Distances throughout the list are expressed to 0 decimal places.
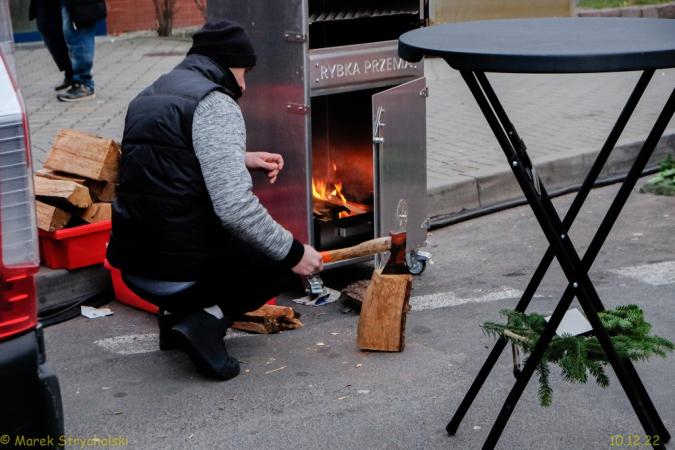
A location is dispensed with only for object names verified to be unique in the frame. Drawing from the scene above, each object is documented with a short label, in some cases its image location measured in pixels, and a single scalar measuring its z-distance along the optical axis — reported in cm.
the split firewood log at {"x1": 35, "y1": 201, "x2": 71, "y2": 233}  416
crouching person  333
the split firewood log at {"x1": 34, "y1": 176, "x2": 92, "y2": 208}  416
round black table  214
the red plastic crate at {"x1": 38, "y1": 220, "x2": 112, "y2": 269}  429
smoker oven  419
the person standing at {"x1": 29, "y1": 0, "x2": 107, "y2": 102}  791
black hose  582
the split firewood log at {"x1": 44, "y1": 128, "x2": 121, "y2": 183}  430
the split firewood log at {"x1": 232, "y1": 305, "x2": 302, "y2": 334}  405
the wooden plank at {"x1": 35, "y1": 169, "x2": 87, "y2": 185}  432
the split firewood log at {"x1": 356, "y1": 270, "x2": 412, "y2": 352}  375
